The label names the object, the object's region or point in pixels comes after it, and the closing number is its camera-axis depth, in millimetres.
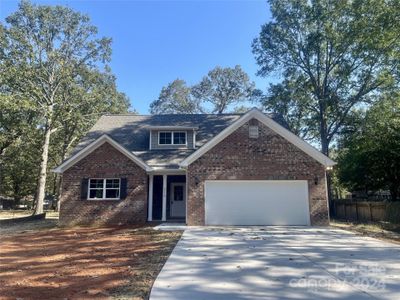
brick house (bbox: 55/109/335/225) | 16750
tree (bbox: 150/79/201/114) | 45684
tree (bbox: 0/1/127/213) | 26234
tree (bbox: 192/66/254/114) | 44781
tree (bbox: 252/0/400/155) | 25703
